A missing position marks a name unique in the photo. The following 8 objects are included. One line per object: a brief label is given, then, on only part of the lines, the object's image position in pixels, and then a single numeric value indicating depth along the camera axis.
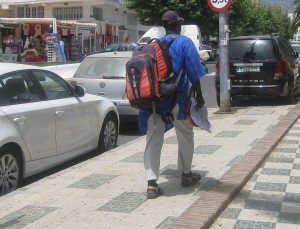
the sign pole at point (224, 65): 11.19
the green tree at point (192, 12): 38.62
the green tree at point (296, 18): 27.89
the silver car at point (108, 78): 9.55
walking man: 4.94
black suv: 12.09
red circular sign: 10.88
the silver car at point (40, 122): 5.80
